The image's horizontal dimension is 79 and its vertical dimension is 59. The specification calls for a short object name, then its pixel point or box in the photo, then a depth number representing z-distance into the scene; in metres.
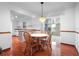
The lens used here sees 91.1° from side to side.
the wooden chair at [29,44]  1.97
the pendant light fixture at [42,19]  1.85
